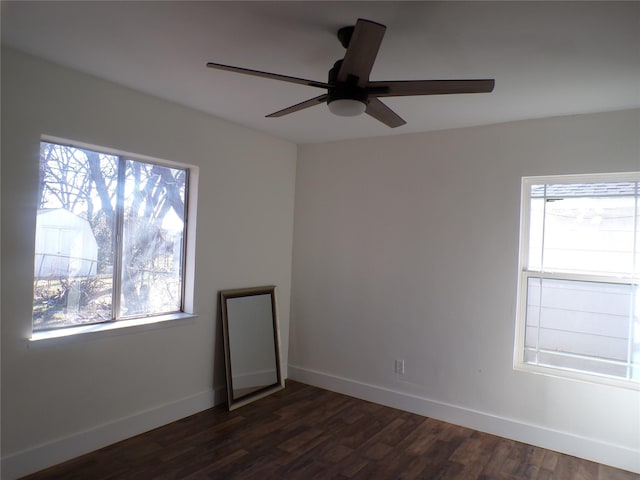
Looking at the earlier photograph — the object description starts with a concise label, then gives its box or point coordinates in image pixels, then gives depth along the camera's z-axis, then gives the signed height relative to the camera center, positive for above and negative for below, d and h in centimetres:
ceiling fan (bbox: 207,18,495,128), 158 +72
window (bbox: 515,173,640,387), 289 -17
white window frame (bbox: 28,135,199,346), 254 -53
